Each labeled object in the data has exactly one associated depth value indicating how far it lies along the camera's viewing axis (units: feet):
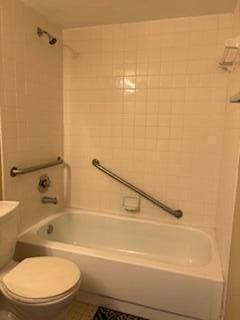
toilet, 3.92
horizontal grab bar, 5.60
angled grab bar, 6.80
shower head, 6.13
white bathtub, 4.70
